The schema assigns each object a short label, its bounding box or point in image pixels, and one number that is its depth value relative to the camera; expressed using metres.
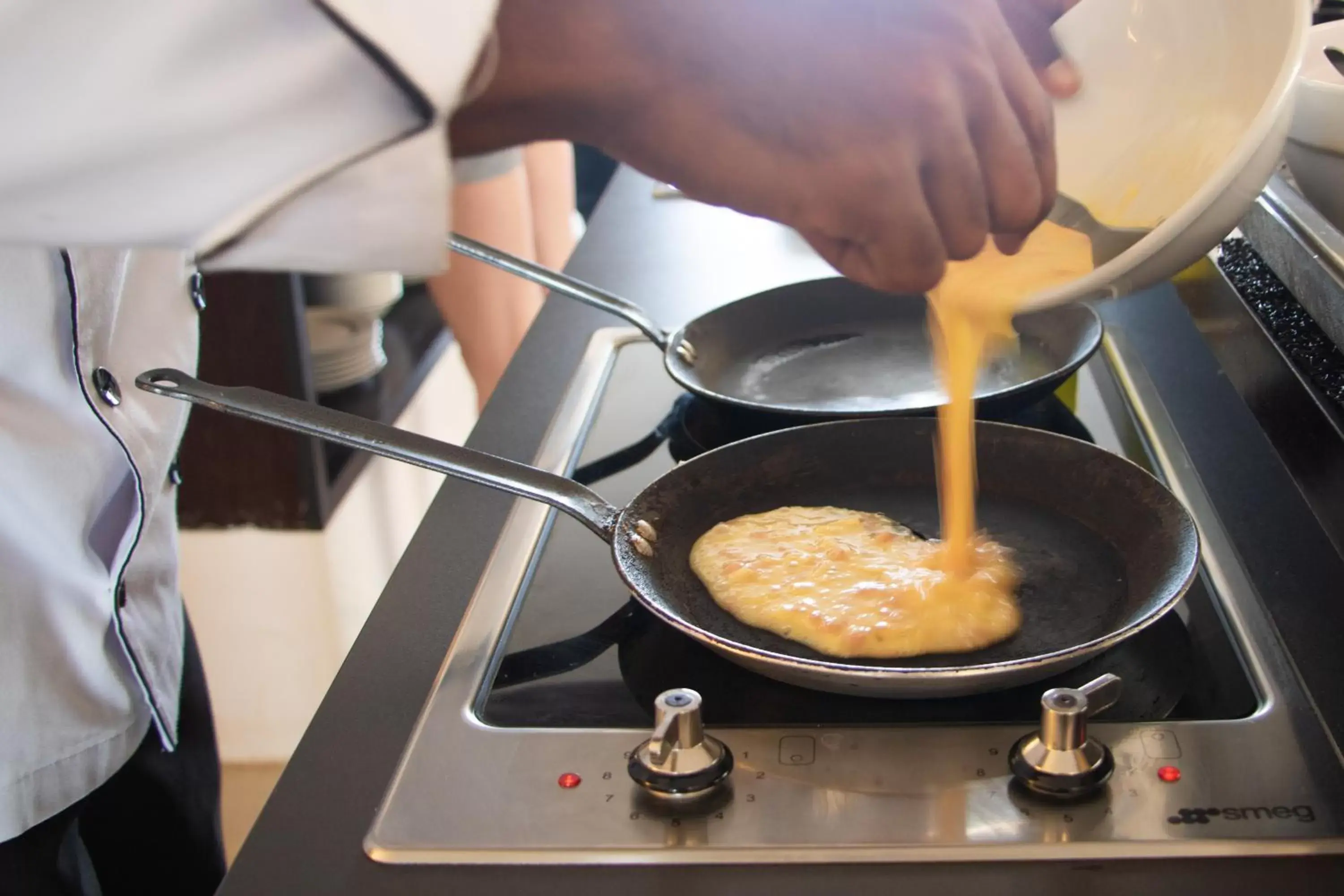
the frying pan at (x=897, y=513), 0.66
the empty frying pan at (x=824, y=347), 1.07
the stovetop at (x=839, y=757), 0.59
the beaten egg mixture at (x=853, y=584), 0.74
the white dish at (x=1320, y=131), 0.79
